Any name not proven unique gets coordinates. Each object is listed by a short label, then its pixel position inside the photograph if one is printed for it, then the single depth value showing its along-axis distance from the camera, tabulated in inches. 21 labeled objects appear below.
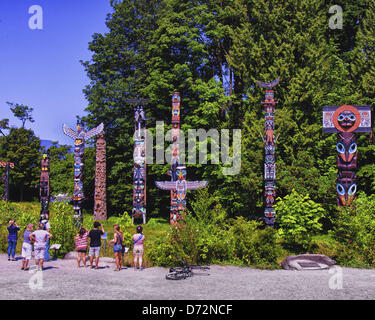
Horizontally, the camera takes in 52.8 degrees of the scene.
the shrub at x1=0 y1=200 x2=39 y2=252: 667.4
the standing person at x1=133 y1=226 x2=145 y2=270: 485.4
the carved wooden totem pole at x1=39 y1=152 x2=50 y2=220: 874.8
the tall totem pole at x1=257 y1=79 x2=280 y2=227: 721.6
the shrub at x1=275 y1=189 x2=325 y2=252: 606.5
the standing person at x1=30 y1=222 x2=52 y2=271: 459.8
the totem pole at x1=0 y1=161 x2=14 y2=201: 1322.6
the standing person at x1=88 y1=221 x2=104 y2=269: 481.4
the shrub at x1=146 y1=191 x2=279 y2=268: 525.7
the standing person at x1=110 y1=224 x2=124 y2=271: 474.9
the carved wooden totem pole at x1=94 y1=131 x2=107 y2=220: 1096.8
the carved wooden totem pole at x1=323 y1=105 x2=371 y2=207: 665.0
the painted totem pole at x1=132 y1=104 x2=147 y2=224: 938.7
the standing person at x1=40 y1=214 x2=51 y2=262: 542.7
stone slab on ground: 516.7
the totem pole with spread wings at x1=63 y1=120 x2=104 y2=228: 870.2
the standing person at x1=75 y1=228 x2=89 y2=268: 502.6
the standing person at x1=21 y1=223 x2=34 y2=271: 477.1
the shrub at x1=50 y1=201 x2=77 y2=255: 594.4
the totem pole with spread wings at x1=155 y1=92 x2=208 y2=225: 770.8
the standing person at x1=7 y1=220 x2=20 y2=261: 560.4
